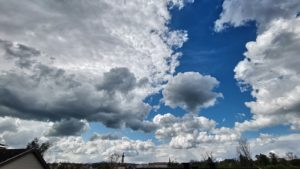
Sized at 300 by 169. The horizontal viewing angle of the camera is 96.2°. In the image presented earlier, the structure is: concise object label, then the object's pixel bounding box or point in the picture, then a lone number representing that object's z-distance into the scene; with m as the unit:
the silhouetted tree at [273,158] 36.52
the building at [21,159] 14.43
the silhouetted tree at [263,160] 37.22
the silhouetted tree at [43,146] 36.56
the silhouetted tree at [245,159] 37.00
